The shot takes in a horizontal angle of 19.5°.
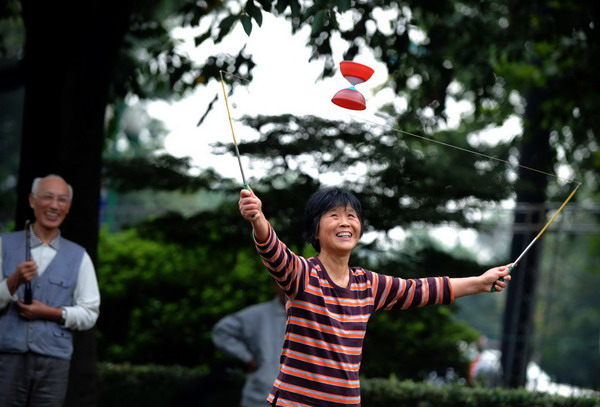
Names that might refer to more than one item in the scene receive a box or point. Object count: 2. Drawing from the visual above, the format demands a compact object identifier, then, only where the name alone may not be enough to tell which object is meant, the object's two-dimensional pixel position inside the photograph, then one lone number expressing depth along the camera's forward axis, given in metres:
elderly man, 9.05
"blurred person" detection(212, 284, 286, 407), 12.16
